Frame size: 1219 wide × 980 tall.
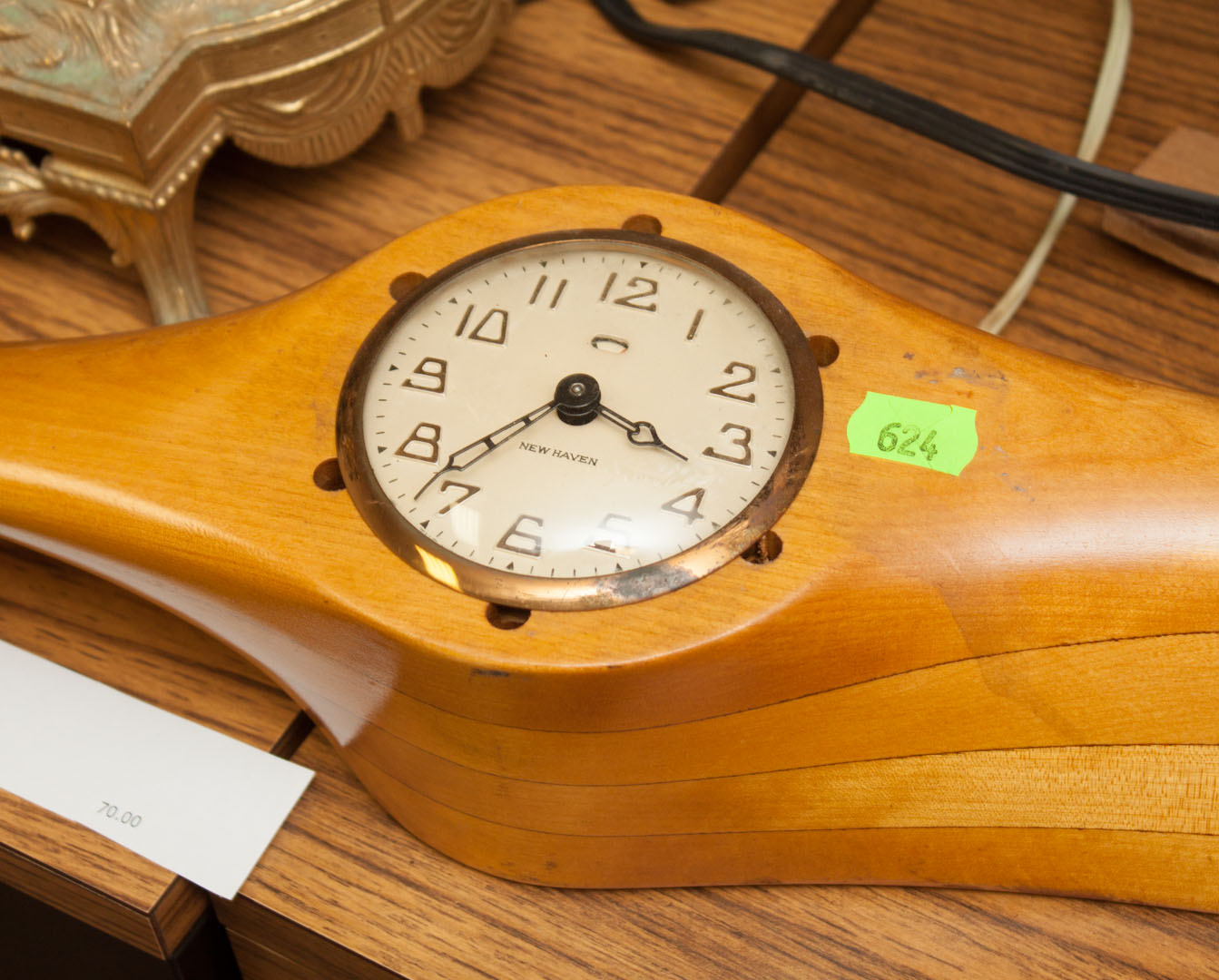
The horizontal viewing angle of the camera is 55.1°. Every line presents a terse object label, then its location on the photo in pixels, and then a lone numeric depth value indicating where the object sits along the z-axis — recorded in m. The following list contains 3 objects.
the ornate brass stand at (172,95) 0.81
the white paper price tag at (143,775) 0.72
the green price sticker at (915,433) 0.63
